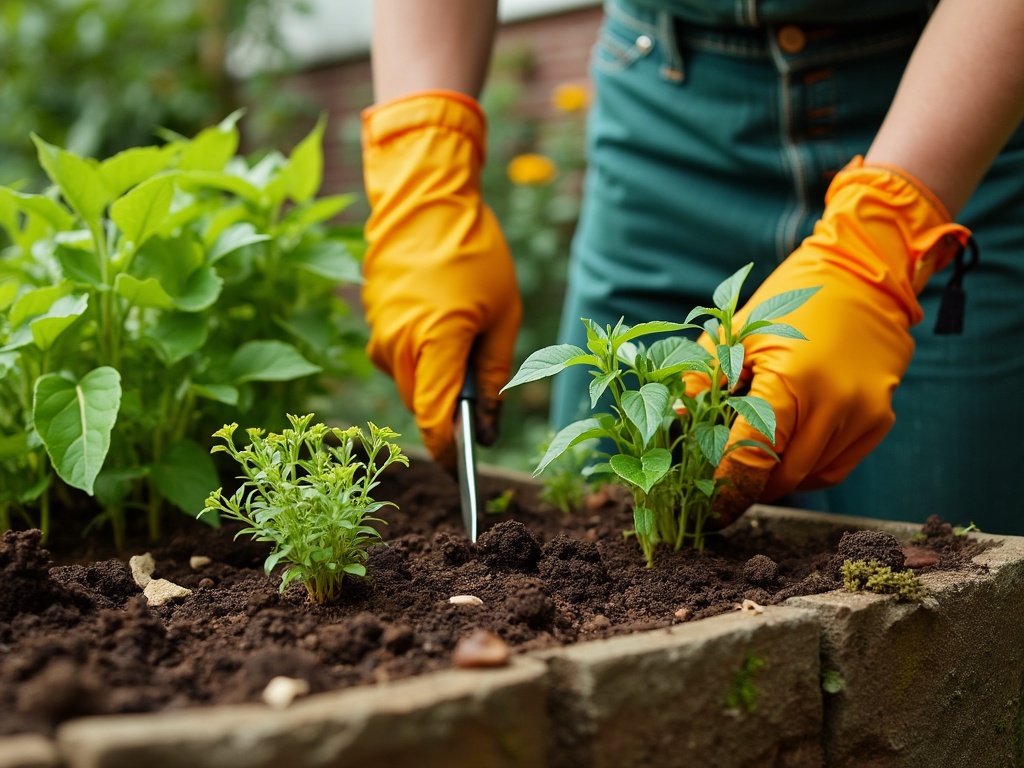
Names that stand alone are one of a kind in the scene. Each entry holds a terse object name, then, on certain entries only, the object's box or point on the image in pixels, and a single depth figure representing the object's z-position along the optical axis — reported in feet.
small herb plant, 2.78
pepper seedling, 2.88
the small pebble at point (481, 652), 2.57
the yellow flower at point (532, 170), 6.01
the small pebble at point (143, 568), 3.03
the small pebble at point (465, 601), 2.84
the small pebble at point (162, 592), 2.94
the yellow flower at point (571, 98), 5.99
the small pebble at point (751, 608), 2.80
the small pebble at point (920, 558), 3.02
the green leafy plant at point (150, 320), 3.14
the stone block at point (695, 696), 2.58
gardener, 3.19
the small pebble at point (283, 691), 2.40
